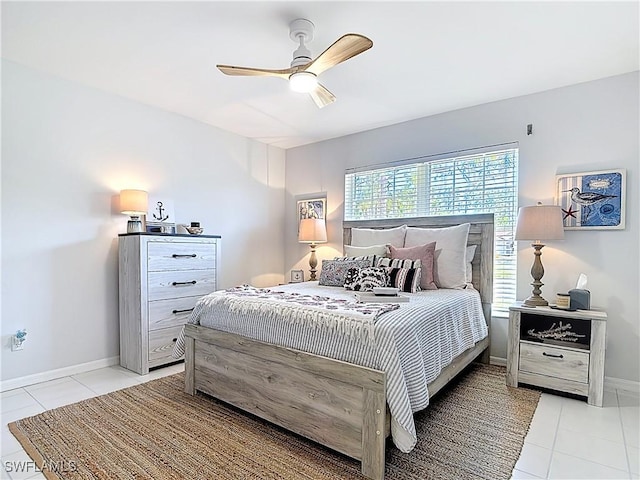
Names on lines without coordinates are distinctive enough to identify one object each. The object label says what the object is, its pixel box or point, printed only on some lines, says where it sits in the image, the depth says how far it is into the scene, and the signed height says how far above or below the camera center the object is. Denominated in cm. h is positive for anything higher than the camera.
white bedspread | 163 -61
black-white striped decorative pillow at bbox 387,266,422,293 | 286 -40
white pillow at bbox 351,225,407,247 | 354 -7
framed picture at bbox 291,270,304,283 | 427 -57
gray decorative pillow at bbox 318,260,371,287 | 323 -39
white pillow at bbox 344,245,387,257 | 337 -21
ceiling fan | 205 +98
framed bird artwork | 275 +25
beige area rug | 172 -118
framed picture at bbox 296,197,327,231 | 459 +28
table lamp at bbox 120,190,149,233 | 314 +20
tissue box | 260 -51
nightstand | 244 -86
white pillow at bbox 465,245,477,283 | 330 -25
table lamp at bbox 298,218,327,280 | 425 -4
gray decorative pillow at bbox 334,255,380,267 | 318 -27
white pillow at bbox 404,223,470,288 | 310 -22
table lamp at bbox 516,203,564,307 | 268 +1
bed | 163 -87
